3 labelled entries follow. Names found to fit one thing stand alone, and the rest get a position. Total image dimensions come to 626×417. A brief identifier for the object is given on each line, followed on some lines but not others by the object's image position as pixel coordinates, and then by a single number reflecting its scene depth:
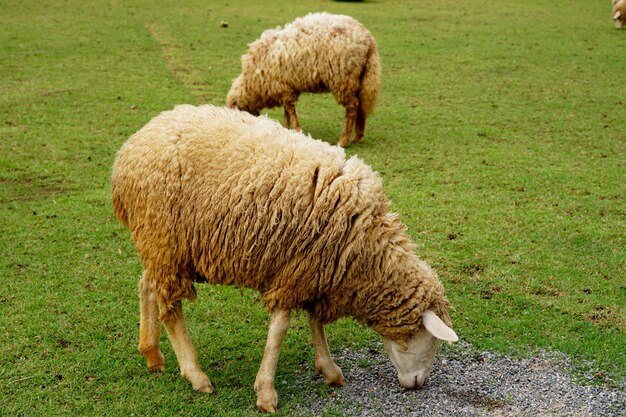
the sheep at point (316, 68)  10.23
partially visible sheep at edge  18.83
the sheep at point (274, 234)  4.68
